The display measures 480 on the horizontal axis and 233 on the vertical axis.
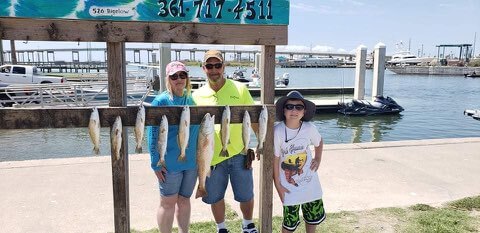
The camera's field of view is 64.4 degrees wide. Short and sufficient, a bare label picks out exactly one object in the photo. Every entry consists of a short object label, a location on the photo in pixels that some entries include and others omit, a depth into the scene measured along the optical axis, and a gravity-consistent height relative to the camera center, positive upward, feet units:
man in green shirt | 10.80 -2.29
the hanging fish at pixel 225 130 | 9.02 -1.50
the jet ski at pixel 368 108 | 63.05 -6.63
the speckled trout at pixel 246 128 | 9.26 -1.48
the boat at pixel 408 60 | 316.60 +6.91
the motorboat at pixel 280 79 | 99.35 -3.41
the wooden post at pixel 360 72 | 67.72 -0.74
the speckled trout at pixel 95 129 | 8.47 -1.41
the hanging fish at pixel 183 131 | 8.79 -1.49
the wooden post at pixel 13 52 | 91.91 +2.90
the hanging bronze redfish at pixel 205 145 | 8.84 -1.85
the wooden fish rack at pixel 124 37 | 8.30 +0.65
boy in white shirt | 10.32 -2.74
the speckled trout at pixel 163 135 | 8.68 -1.58
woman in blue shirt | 10.16 -2.57
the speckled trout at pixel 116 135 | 8.55 -1.55
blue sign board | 8.13 +1.25
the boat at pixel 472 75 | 202.08 -3.17
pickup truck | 63.00 -1.97
